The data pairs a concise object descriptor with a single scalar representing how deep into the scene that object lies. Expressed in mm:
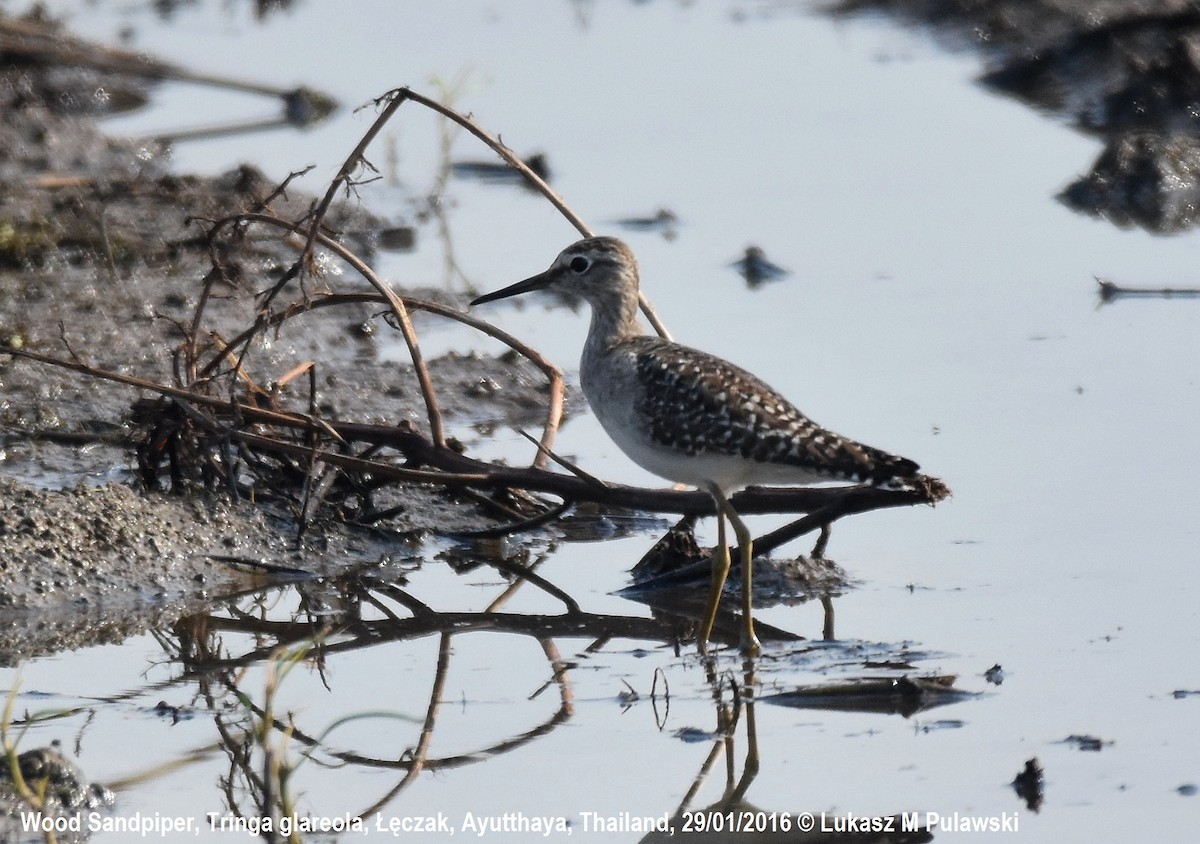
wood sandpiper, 12656
